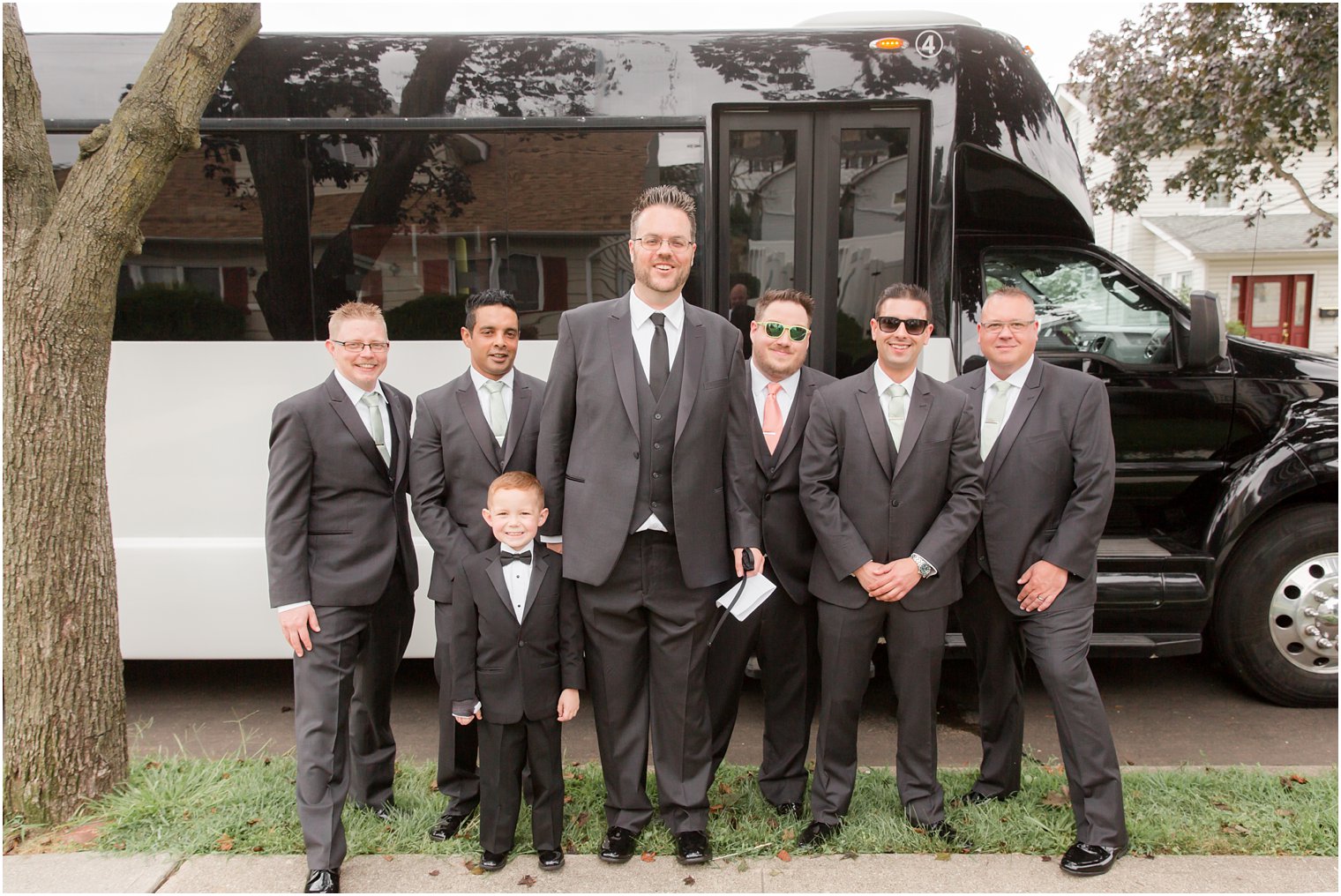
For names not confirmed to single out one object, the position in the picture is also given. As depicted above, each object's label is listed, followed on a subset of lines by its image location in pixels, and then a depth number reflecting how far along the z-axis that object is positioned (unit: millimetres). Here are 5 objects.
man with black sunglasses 3289
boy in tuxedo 3152
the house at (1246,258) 24281
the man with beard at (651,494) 3137
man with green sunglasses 3535
